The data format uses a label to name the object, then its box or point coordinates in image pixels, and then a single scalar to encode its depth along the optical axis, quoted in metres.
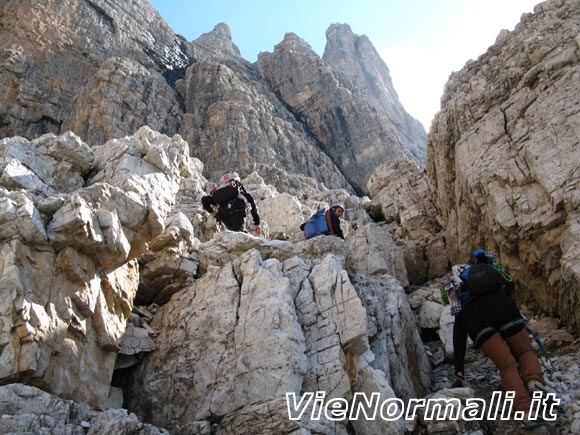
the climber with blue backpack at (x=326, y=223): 13.62
